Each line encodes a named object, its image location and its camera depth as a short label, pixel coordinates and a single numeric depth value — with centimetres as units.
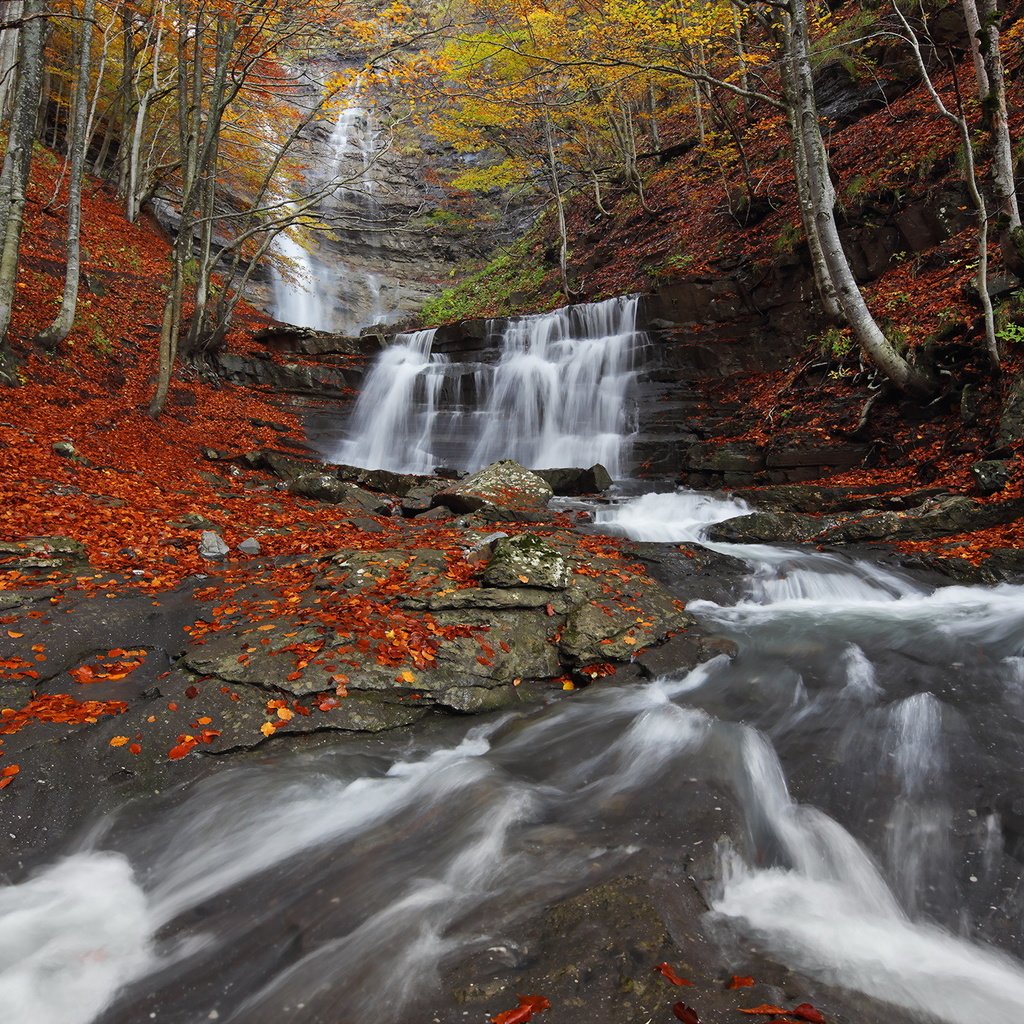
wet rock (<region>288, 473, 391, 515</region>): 950
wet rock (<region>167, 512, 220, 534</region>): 680
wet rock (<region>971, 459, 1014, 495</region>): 740
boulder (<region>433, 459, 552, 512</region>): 931
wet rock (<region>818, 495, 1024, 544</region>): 724
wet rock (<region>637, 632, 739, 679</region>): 505
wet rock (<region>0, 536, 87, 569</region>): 512
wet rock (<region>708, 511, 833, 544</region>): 817
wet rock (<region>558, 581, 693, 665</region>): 511
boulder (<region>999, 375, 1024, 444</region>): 765
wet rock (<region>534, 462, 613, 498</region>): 1188
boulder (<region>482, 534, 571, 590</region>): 560
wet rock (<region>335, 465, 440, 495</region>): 1128
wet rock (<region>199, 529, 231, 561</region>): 621
